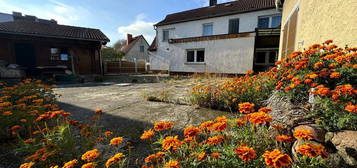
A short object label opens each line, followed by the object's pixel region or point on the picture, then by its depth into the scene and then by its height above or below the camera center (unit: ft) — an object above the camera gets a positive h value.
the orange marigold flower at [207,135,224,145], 3.26 -1.54
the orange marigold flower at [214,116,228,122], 3.68 -1.20
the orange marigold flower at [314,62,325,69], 5.57 +0.36
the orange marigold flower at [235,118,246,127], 3.63 -1.25
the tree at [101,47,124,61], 73.43 +8.33
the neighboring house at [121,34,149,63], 79.69 +12.83
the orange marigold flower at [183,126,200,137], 3.32 -1.38
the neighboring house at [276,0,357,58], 6.73 +3.15
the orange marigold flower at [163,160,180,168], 2.65 -1.71
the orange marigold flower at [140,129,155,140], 3.38 -1.50
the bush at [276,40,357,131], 4.01 -0.40
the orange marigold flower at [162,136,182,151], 3.01 -1.50
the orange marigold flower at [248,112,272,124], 3.15 -1.00
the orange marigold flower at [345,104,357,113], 3.32 -0.79
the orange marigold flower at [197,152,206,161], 2.97 -1.73
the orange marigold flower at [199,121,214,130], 3.62 -1.31
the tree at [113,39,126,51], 105.50 +19.63
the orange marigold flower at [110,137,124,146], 3.37 -1.63
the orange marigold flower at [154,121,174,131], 3.56 -1.35
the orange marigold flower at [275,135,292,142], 3.10 -1.39
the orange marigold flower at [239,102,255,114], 3.90 -0.95
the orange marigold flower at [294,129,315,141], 2.82 -1.19
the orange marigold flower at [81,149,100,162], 2.97 -1.76
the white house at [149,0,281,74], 27.81 +6.94
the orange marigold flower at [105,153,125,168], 2.84 -1.75
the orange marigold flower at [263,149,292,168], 2.33 -1.41
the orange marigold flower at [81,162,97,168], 2.73 -1.79
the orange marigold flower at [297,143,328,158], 2.42 -1.30
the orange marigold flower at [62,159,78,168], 2.95 -1.93
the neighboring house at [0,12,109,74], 30.91 +5.47
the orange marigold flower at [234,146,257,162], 2.58 -1.46
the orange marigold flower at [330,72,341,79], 4.77 -0.03
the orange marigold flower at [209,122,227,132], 3.26 -1.23
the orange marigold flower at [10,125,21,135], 4.39 -1.82
